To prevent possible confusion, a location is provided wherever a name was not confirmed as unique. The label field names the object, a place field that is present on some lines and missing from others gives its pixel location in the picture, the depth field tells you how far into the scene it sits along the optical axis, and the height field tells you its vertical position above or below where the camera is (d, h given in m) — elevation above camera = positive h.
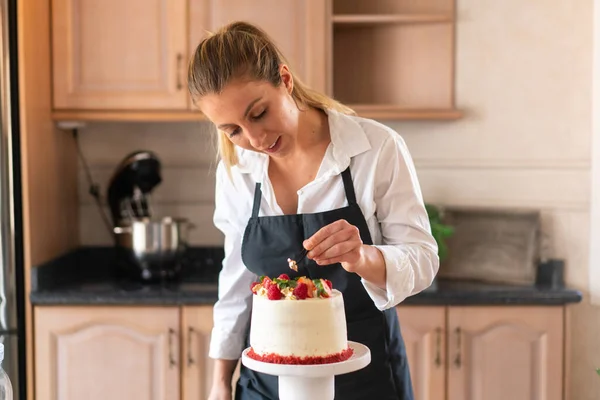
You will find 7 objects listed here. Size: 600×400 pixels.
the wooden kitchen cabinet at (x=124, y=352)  2.48 -0.61
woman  1.38 -0.09
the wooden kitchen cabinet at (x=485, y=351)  2.46 -0.61
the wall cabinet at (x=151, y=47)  2.66 +0.34
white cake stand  1.24 -0.34
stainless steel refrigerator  2.42 -0.18
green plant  2.63 -0.25
